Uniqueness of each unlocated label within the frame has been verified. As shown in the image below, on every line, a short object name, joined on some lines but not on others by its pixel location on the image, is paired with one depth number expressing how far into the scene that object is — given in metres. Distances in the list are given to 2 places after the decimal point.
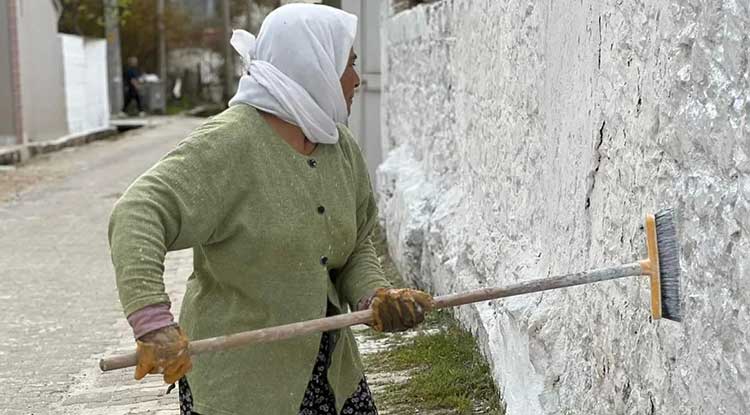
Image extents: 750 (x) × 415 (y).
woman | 2.59
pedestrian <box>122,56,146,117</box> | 32.38
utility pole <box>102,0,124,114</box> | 28.39
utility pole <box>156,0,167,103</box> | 36.25
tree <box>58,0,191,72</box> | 35.94
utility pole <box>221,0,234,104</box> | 38.78
